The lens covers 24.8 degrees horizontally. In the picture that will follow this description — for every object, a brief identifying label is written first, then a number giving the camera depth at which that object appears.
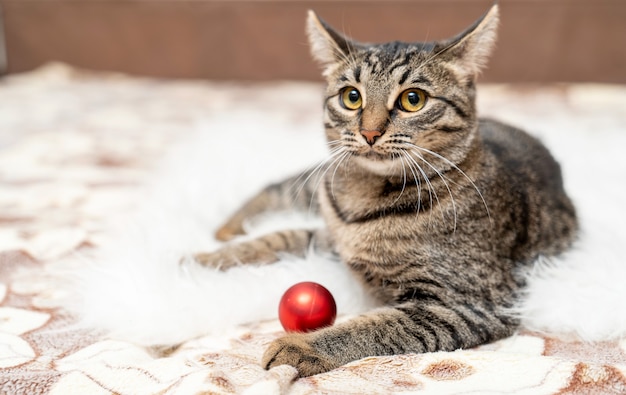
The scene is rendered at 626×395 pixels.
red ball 0.81
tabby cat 0.82
